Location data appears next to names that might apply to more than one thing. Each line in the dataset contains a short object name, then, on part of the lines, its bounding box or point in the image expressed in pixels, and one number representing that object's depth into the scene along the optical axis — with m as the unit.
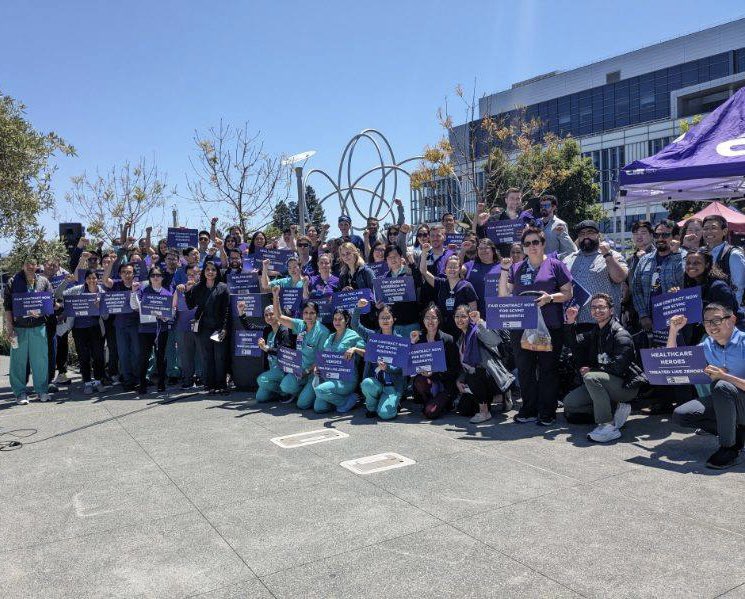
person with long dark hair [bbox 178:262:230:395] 9.79
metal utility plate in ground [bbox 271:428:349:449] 6.66
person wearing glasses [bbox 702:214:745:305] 6.61
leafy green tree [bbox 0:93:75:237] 11.82
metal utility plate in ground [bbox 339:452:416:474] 5.67
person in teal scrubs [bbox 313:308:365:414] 8.04
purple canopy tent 7.68
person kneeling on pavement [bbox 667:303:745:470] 5.41
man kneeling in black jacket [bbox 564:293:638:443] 6.48
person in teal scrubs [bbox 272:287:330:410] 8.45
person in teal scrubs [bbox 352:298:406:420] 7.66
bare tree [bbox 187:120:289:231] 19.97
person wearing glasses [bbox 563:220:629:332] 7.38
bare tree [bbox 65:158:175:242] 24.89
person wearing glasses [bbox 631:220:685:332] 7.09
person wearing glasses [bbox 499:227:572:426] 7.03
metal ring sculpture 22.78
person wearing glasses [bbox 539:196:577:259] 8.48
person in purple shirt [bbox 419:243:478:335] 7.99
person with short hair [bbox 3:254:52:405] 9.70
